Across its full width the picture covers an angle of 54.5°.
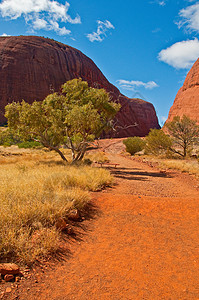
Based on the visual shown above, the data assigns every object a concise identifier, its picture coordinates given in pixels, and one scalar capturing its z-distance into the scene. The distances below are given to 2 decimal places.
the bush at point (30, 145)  34.06
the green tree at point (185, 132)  20.69
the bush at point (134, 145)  28.16
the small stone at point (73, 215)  4.80
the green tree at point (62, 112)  12.41
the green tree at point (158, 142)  20.88
